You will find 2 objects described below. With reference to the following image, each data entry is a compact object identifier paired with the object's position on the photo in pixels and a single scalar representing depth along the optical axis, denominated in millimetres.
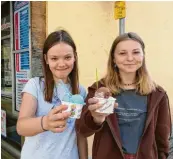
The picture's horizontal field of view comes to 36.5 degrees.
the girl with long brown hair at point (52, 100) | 1742
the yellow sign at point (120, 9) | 2939
